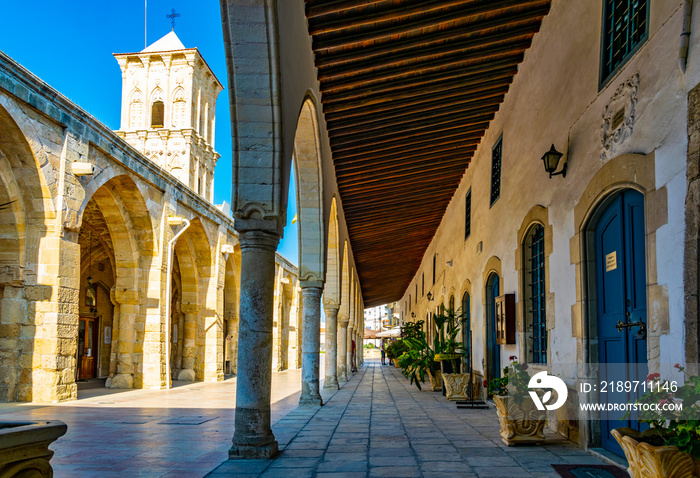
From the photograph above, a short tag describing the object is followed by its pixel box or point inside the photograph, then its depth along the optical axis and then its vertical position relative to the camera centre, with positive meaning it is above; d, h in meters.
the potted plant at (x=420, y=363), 12.41 -1.33
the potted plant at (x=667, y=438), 2.93 -0.73
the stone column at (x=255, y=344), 5.22 -0.40
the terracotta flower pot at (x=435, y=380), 12.90 -1.74
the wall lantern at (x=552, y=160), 6.43 +1.51
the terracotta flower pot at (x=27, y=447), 2.62 -0.67
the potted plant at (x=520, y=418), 5.68 -1.13
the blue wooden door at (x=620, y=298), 4.77 +0.01
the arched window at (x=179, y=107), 30.17 +9.73
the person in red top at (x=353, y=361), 21.24 -2.22
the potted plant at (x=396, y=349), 21.62 -1.87
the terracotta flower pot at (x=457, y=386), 10.50 -1.52
